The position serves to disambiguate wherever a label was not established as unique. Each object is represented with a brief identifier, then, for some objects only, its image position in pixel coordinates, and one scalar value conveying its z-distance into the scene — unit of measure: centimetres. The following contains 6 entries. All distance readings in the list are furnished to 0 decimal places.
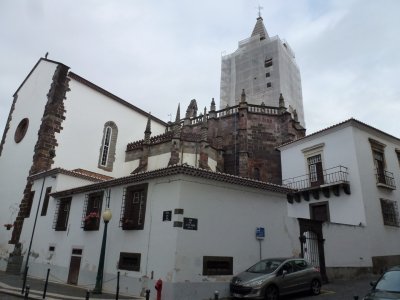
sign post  1211
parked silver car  946
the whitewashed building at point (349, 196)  1461
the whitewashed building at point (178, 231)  1035
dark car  665
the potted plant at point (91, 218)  1382
